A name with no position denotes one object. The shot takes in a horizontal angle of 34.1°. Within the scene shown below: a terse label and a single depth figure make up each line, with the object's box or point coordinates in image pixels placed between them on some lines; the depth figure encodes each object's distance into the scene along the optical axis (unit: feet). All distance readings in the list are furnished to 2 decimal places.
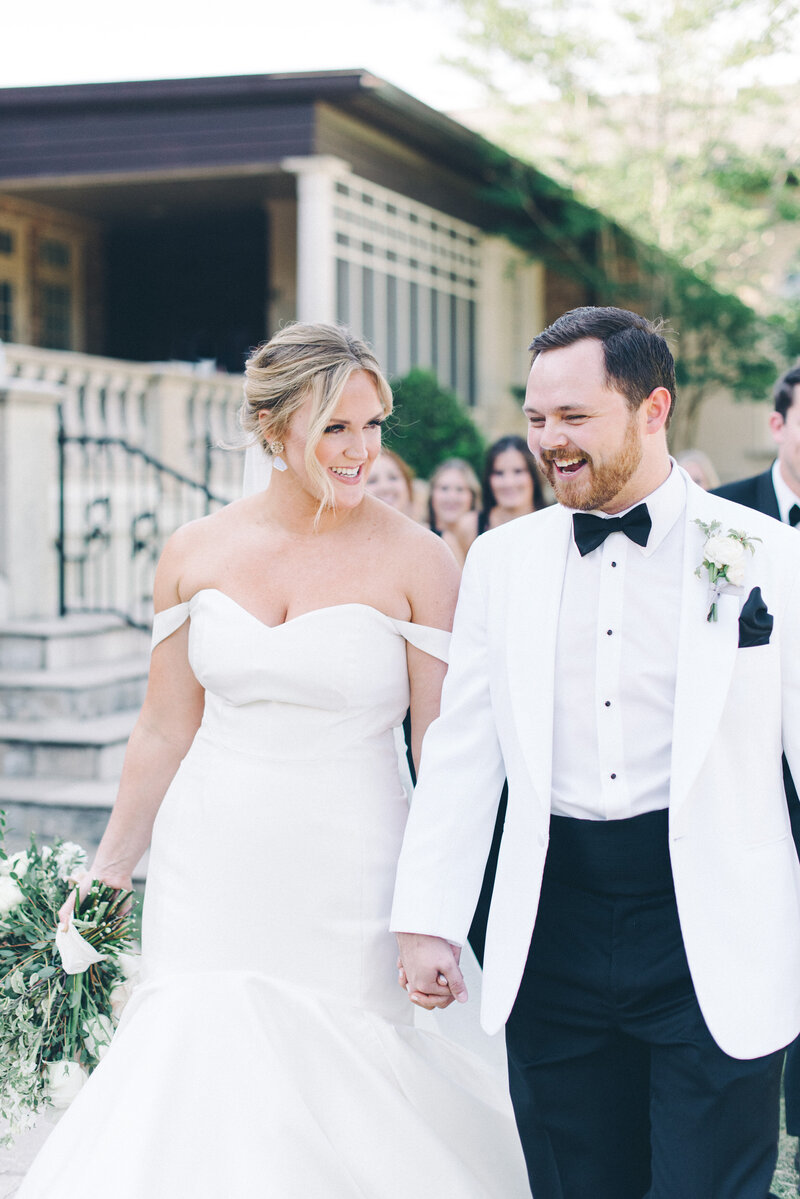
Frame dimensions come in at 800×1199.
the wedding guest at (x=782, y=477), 14.26
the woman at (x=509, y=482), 23.44
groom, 8.38
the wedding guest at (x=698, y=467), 28.27
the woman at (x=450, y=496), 25.90
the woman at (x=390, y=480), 23.24
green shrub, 49.85
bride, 9.52
